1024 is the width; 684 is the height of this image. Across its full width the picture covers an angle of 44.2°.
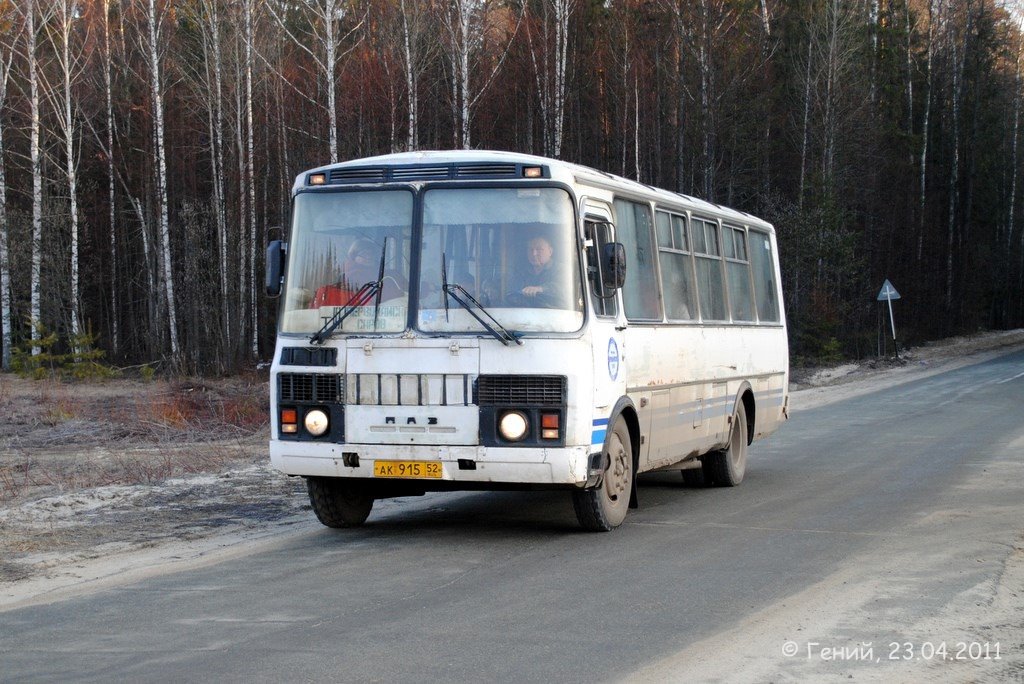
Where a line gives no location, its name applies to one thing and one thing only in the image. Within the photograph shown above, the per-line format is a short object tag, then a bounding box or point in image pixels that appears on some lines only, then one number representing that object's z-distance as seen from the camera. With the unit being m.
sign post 41.91
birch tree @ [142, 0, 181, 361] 35.25
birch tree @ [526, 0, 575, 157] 39.22
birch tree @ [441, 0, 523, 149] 36.81
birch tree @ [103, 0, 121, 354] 42.59
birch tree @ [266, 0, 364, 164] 33.56
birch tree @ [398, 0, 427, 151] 37.94
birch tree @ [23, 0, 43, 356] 36.00
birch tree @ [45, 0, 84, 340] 36.88
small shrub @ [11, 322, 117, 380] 29.83
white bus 9.30
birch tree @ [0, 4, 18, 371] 36.78
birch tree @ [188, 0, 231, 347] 40.84
